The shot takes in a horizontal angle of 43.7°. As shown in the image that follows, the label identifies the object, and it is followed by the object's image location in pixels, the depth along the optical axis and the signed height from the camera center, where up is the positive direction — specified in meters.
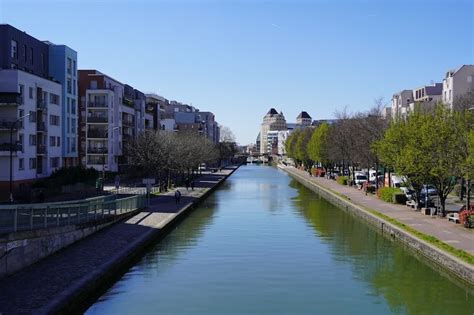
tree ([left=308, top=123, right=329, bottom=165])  106.65 +3.29
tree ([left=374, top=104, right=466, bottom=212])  39.09 +0.70
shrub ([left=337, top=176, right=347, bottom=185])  81.94 -2.47
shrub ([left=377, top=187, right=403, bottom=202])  52.32 -2.75
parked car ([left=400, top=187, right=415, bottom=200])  50.03 -2.69
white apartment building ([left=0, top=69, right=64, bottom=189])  52.66 +3.72
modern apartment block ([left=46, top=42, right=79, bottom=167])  68.06 +8.79
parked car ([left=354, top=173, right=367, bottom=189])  76.62 -2.21
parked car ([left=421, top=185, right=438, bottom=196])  55.13 -2.77
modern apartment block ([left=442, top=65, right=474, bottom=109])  92.00 +12.91
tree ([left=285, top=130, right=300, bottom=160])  163.38 +5.45
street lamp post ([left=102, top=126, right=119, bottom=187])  86.69 +4.02
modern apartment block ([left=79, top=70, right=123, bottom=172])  87.31 +6.11
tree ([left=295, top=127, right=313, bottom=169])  137.00 +3.83
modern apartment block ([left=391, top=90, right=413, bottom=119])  123.00 +13.53
